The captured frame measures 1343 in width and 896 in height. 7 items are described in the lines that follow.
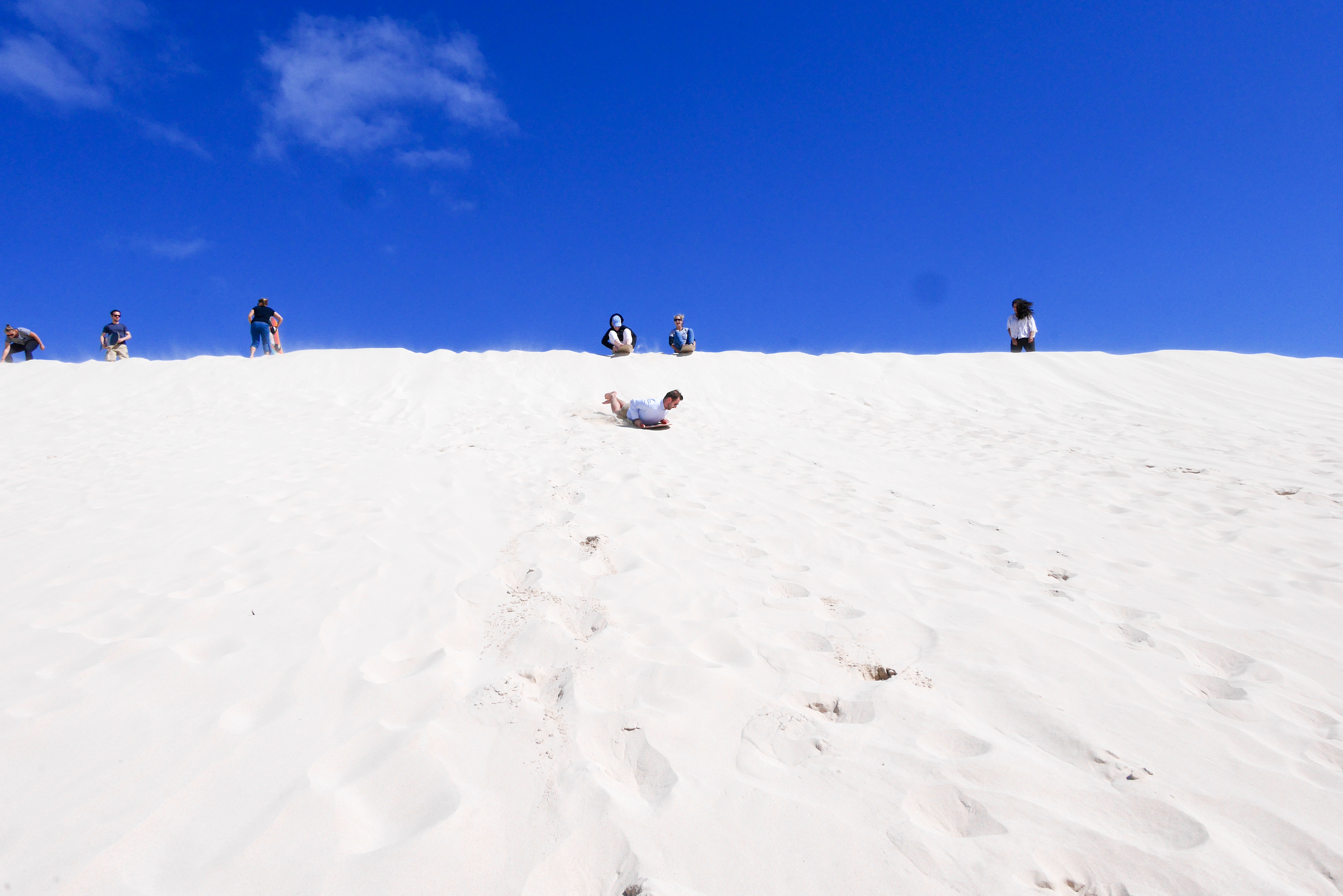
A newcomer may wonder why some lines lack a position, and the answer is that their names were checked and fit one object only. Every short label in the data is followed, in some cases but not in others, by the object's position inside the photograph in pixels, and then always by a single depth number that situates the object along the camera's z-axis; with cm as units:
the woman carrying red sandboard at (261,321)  1150
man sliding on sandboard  695
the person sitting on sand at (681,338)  1167
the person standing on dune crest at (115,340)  1146
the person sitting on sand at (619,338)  1141
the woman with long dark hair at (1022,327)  1172
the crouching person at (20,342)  1148
